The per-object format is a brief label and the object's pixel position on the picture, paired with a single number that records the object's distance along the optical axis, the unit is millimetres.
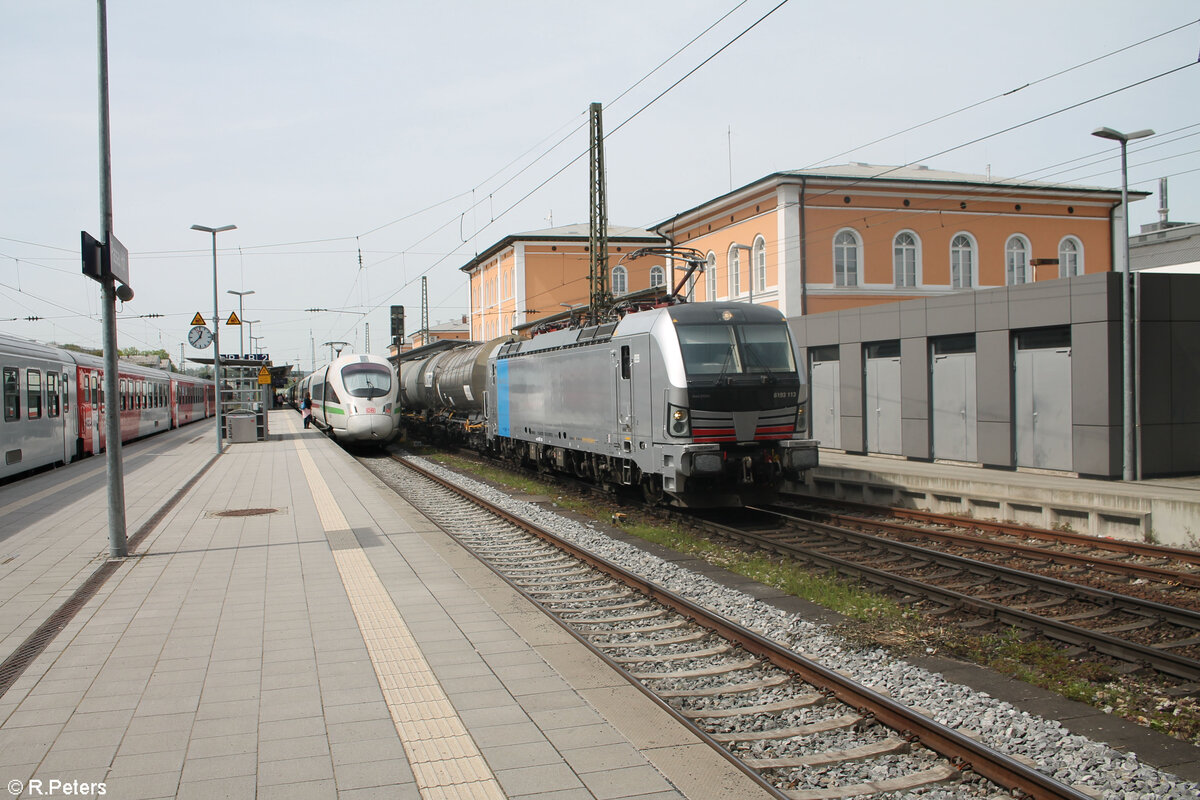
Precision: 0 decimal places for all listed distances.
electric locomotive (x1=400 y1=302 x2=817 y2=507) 11438
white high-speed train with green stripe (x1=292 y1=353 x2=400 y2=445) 25656
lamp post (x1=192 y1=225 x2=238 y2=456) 25844
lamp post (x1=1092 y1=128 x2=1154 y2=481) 13594
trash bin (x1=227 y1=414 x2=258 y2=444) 29000
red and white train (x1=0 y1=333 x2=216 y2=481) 16344
